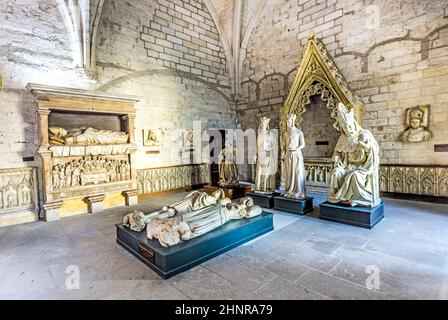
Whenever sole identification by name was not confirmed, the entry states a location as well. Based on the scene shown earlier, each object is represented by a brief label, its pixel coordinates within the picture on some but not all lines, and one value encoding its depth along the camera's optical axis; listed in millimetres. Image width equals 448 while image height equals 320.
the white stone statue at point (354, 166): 3756
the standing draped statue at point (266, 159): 5004
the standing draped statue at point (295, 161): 4551
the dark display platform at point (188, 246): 2379
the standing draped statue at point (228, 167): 6254
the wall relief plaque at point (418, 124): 5047
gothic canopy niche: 5762
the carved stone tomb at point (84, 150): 4520
